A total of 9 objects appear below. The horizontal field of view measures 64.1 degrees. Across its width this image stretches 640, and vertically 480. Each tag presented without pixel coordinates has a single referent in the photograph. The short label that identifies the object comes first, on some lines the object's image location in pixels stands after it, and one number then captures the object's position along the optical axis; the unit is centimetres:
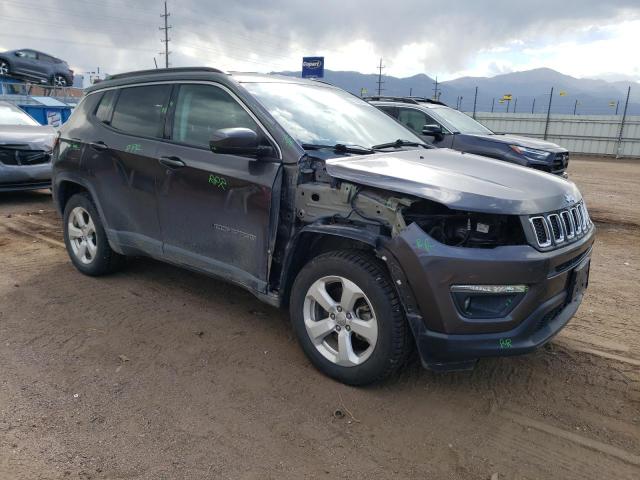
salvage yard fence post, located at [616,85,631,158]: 2455
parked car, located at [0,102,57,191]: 809
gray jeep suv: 267
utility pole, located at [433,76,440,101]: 2652
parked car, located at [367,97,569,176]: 831
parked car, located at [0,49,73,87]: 2095
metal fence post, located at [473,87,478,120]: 2836
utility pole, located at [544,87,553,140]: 2655
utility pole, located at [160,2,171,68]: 4575
